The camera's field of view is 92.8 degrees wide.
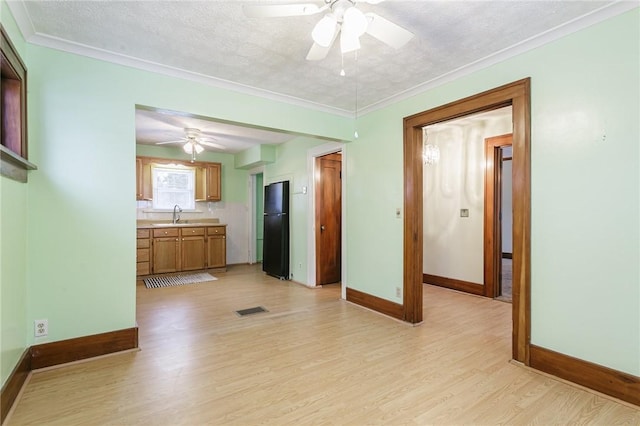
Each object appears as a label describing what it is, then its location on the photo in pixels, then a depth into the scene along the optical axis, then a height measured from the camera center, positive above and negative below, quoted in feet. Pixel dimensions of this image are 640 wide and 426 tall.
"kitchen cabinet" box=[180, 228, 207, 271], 18.95 -2.40
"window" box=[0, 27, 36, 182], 6.48 +2.25
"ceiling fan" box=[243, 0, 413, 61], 5.11 +3.38
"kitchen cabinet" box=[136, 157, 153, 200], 18.81 +2.04
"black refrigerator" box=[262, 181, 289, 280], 17.79 -1.16
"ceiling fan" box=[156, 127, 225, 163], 15.51 +3.87
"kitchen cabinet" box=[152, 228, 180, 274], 18.12 -2.38
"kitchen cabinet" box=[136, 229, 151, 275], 17.61 -2.39
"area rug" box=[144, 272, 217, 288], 16.53 -3.96
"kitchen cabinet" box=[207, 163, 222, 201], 21.31 +2.06
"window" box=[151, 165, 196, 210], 20.07 +1.67
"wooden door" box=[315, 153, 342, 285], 16.07 -0.37
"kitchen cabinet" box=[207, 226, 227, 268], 19.89 -2.36
